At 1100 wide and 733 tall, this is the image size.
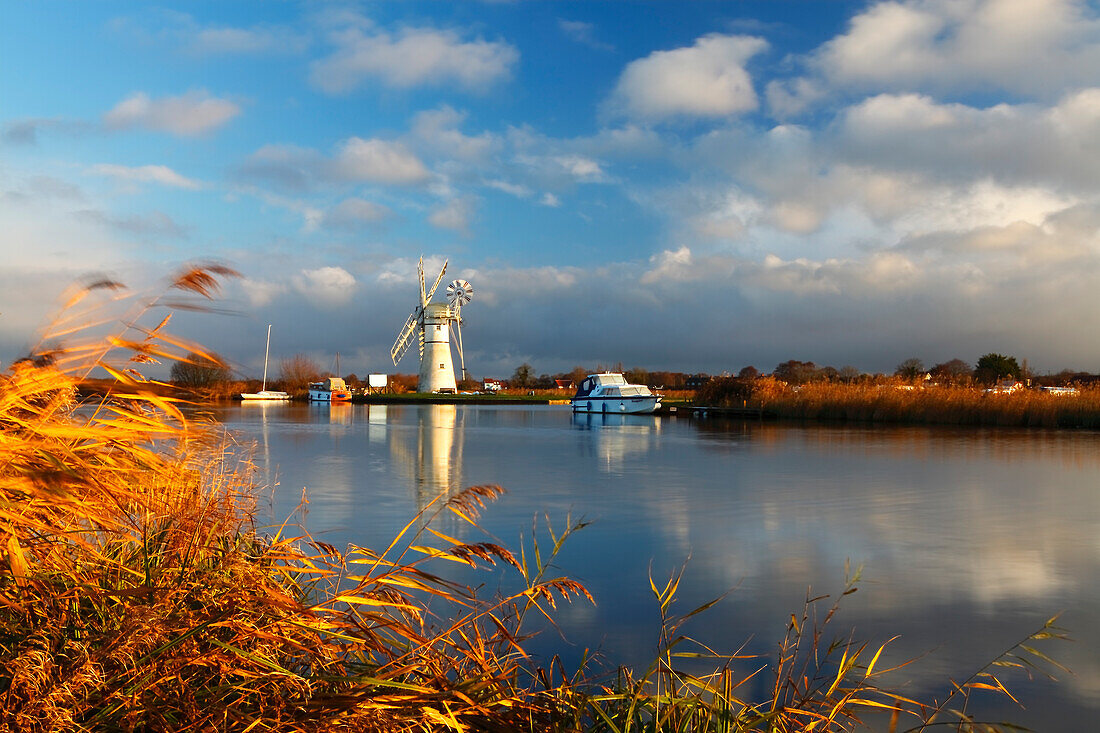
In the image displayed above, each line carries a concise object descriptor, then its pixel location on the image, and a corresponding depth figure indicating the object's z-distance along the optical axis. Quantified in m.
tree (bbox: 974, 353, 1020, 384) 50.97
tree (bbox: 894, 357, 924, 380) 41.99
